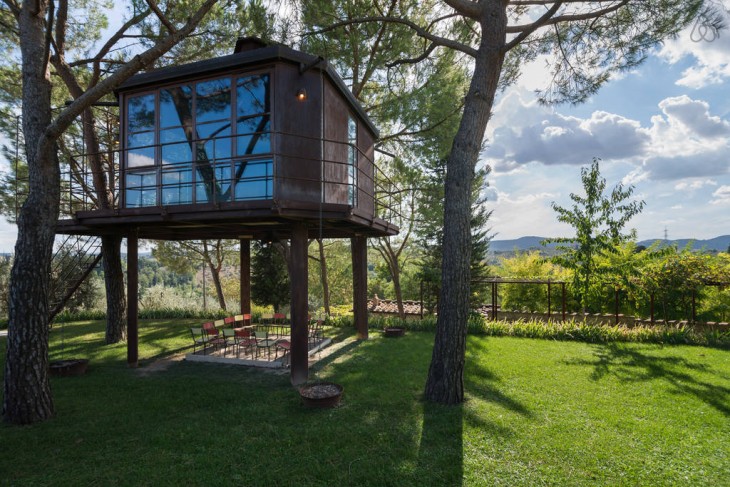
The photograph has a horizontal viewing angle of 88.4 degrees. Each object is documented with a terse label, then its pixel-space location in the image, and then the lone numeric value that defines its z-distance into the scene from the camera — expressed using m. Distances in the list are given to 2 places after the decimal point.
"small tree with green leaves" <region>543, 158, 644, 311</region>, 11.19
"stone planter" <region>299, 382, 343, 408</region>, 6.27
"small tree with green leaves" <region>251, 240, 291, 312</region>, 18.42
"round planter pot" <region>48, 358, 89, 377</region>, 8.40
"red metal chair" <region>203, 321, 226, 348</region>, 10.03
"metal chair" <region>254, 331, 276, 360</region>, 9.13
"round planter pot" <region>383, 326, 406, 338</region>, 12.43
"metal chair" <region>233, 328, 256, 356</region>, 9.91
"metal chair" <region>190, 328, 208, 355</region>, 9.91
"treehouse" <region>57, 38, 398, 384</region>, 7.71
